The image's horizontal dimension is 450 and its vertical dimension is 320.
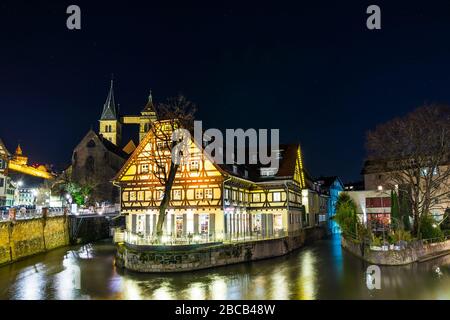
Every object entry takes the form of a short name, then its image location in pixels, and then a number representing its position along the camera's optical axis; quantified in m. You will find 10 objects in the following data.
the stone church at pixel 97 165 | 80.88
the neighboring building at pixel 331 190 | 79.43
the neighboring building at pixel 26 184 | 103.32
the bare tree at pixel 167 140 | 37.00
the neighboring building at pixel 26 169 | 117.85
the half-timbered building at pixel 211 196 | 40.34
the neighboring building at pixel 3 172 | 60.56
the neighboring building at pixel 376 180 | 56.29
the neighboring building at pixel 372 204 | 62.72
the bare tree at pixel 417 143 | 37.62
